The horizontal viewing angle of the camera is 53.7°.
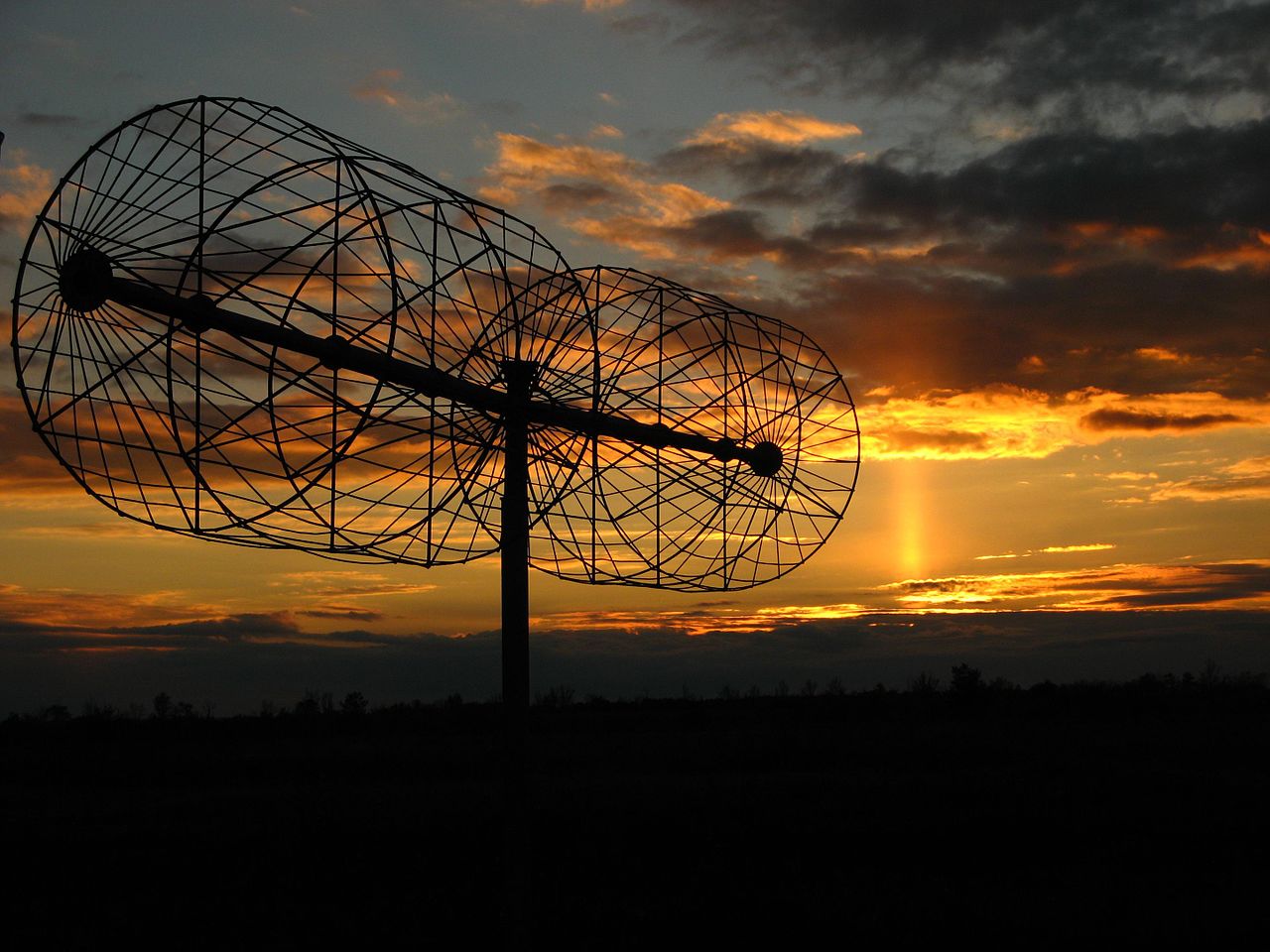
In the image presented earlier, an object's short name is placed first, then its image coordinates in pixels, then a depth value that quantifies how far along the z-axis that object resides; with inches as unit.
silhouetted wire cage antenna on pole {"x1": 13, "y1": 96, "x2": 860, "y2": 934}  204.5
